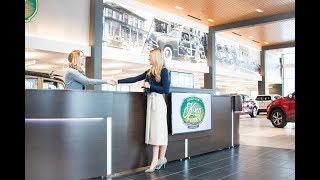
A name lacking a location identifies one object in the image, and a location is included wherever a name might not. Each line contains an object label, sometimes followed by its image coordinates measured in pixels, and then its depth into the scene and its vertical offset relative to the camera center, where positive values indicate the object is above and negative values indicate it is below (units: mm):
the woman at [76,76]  3654 +225
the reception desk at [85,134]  3021 -481
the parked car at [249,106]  16281 -700
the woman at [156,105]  3785 -150
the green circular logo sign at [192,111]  4523 -288
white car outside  18738 -425
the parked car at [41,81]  5867 +280
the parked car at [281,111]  10102 -637
